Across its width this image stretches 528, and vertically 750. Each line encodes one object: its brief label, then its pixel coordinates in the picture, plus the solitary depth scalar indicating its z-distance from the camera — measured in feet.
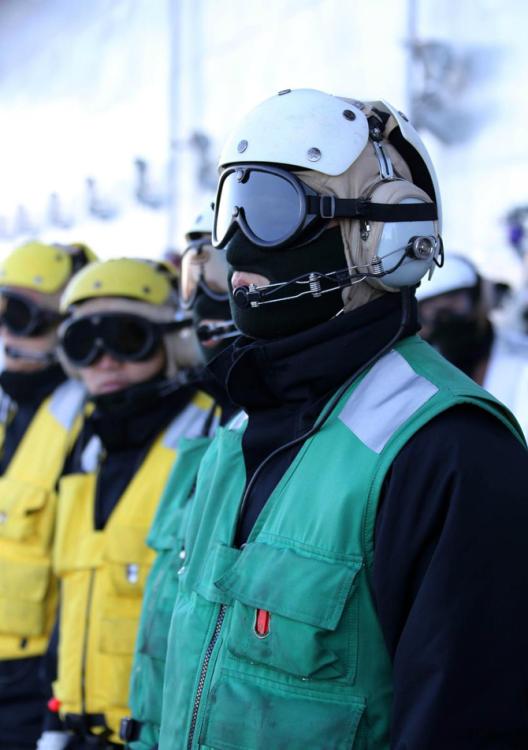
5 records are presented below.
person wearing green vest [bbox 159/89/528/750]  4.75
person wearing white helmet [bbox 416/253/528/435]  14.07
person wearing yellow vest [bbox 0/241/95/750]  11.78
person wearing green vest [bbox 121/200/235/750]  7.55
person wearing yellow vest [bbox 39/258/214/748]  10.00
